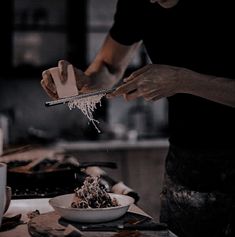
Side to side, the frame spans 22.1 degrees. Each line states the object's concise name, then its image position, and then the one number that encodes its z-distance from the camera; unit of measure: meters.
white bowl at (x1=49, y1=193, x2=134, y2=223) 1.50
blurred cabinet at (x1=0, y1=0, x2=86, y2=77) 5.43
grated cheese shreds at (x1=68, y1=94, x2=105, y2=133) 1.85
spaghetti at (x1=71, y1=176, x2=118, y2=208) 1.58
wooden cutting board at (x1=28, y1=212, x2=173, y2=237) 1.41
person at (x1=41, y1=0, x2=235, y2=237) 2.01
